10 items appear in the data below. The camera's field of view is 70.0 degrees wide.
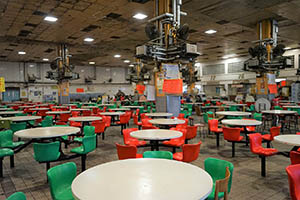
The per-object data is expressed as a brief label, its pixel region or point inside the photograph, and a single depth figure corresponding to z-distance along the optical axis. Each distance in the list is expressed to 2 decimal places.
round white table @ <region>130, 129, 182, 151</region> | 3.97
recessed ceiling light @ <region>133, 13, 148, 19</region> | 9.76
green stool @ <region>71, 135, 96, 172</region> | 4.19
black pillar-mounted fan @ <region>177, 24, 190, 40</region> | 6.89
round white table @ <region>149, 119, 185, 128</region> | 5.60
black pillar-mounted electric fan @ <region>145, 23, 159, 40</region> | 7.09
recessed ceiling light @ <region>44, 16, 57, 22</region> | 9.79
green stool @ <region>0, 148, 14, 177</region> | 4.33
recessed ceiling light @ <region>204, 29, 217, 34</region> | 12.45
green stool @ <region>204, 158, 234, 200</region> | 2.65
